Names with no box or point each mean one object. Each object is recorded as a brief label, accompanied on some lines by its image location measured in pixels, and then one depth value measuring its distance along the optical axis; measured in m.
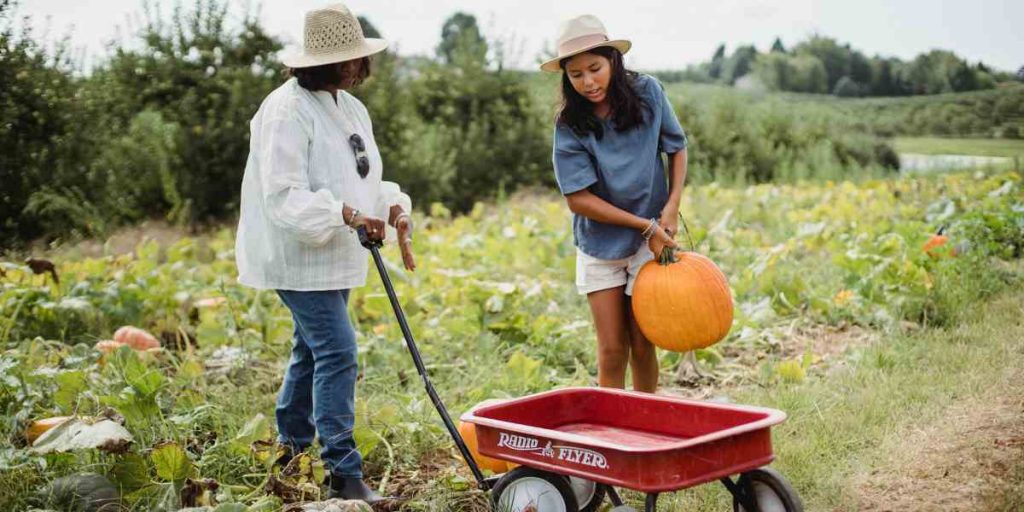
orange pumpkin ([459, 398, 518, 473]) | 3.64
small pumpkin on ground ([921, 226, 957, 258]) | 5.71
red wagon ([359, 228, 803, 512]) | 2.73
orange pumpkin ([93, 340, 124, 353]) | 4.69
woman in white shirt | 3.31
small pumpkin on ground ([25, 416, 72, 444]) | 3.73
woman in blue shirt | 3.59
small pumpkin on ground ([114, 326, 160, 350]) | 5.12
